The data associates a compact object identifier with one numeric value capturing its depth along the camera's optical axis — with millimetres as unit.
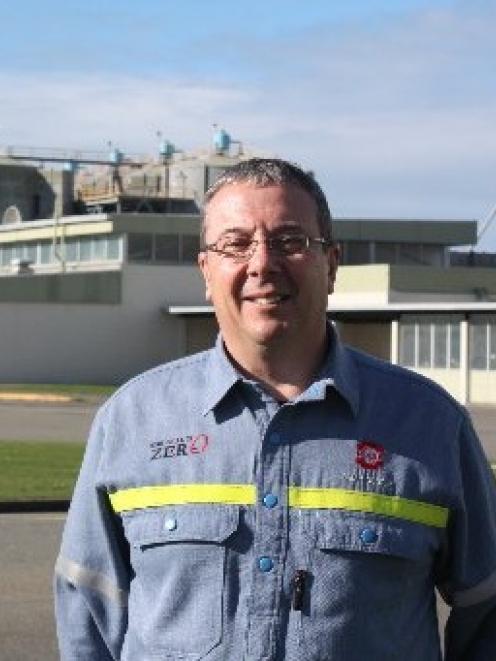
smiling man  3229
